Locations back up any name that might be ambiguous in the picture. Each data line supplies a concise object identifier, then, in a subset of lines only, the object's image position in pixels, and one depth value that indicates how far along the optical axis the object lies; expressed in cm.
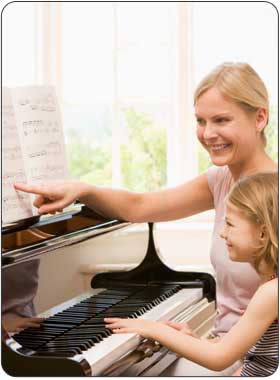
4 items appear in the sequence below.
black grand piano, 203
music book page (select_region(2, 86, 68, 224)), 219
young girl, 210
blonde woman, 234
